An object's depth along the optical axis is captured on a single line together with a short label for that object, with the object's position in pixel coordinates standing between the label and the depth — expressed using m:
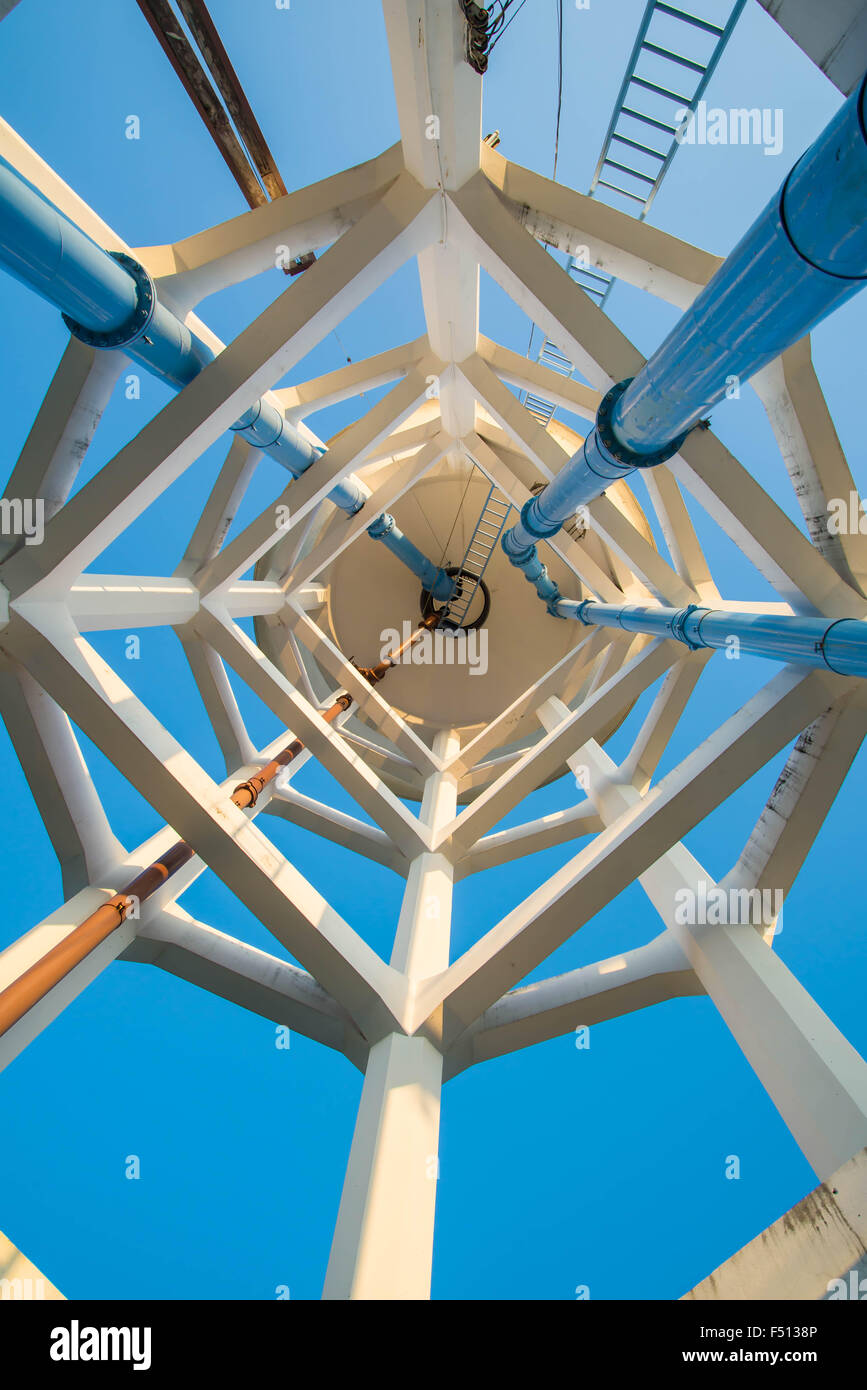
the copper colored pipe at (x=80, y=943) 3.49
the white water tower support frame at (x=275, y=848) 3.48
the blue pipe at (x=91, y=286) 2.88
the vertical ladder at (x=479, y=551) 13.66
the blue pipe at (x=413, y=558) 12.26
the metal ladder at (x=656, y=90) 4.00
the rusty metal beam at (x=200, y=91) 5.54
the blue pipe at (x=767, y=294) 1.94
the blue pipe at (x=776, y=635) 3.25
